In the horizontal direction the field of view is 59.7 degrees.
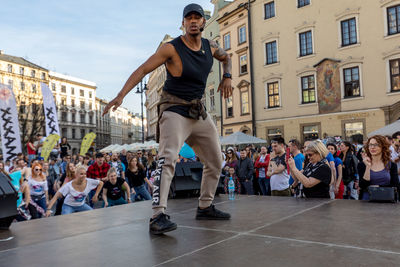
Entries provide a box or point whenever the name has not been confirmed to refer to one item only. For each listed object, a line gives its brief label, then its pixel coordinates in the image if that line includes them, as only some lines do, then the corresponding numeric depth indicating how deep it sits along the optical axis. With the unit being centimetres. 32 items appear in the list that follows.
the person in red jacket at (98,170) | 1020
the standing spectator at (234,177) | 957
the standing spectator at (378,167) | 456
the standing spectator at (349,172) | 792
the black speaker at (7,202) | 326
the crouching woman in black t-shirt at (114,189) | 831
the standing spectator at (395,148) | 699
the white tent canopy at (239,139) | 1919
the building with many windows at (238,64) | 2789
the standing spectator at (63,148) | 1783
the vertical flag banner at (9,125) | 1340
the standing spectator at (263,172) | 988
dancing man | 307
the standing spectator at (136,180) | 959
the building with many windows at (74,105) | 7494
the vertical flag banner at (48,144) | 1356
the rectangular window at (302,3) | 2370
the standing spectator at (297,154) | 730
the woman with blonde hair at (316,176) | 471
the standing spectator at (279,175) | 741
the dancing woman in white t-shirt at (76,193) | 702
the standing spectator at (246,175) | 952
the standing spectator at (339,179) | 716
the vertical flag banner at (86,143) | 1772
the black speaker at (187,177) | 529
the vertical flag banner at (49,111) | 1658
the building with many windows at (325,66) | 2027
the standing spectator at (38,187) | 818
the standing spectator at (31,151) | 1595
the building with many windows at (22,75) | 4726
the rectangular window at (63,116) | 7656
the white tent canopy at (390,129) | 1259
